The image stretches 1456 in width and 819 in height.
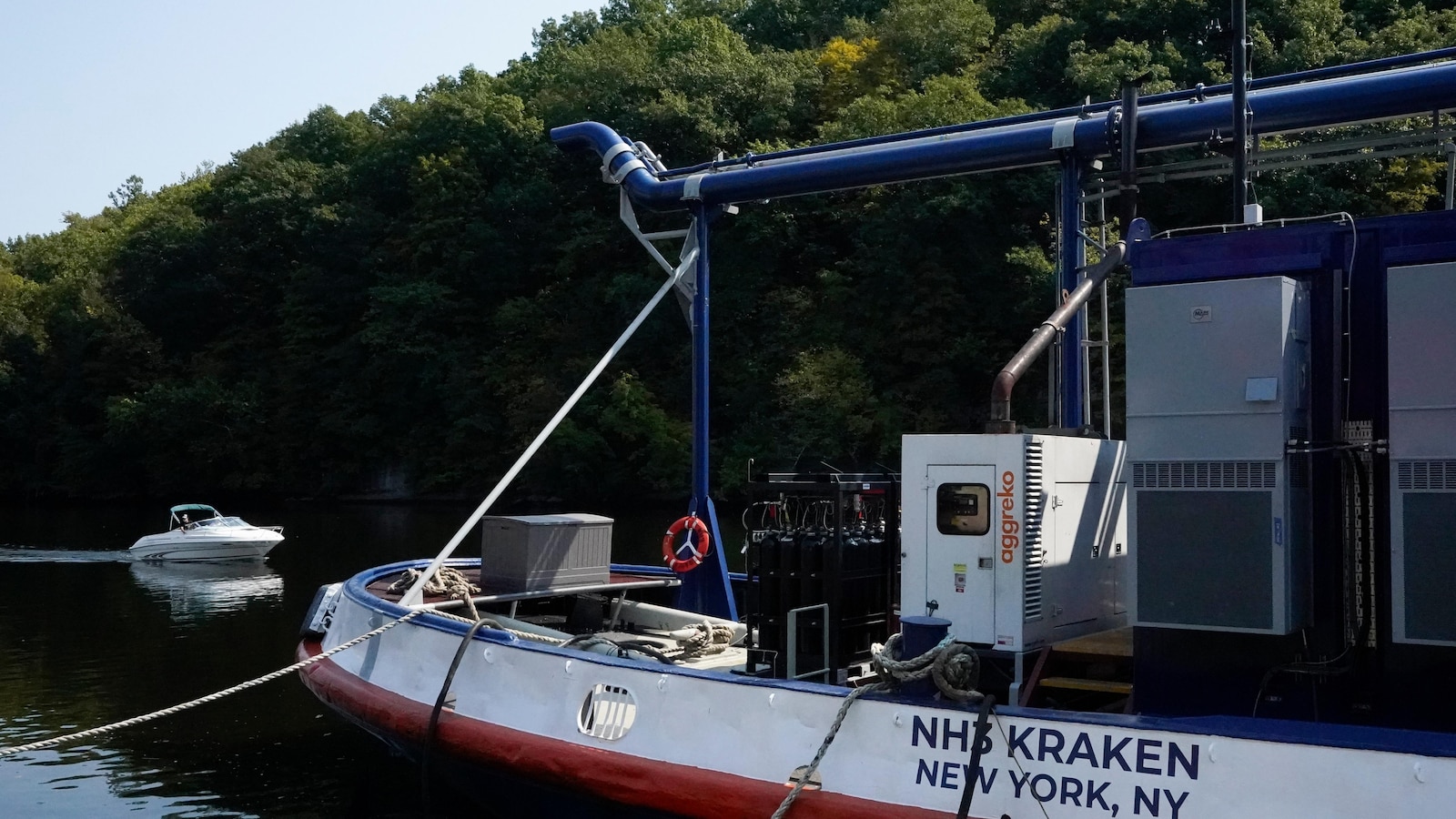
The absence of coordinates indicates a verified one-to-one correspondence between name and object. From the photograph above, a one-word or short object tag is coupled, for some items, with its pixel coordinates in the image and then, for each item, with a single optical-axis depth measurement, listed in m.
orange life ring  11.84
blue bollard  6.86
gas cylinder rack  8.70
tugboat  6.19
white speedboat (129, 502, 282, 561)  34.16
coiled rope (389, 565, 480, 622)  11.68
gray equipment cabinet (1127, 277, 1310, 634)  6.53
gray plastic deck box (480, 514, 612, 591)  11.98
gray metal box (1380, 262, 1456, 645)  6.14
